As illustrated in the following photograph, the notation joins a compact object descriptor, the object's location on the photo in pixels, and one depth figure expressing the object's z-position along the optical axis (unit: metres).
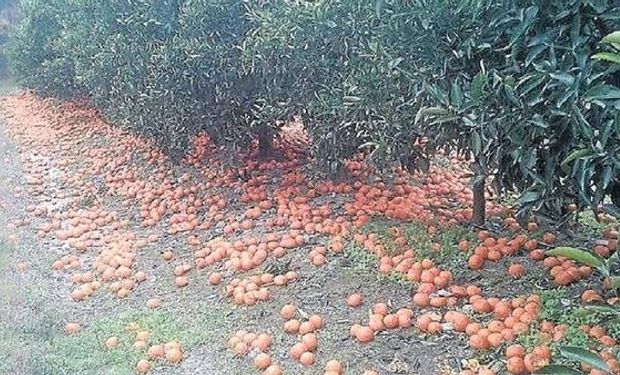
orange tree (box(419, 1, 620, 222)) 2.38
